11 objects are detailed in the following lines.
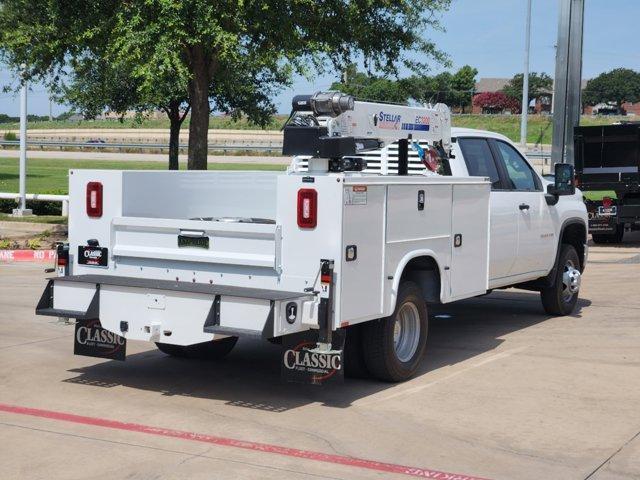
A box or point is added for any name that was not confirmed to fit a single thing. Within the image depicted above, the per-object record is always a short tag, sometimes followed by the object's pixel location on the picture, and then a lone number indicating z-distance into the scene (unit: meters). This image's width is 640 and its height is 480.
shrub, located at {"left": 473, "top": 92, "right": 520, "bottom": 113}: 118.31
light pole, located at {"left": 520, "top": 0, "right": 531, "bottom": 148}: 47.84
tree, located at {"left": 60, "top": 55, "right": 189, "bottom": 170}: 20.44
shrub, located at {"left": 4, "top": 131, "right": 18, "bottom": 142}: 89.46
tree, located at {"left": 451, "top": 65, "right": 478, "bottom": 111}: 95.84
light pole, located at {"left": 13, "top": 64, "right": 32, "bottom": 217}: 24.05
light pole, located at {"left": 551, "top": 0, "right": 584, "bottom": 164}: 23.09
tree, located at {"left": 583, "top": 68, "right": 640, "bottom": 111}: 132.25
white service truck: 7.48
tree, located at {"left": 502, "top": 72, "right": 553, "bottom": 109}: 116.44
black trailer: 21.17
